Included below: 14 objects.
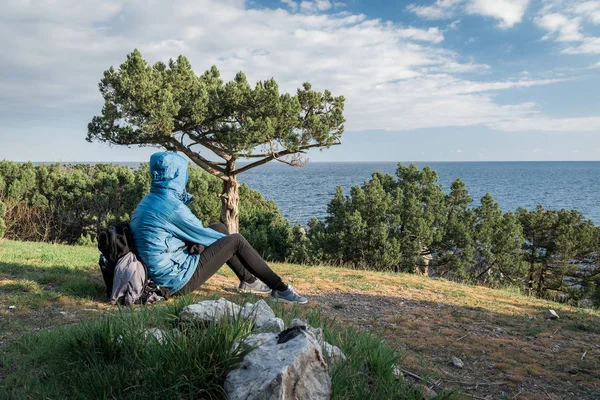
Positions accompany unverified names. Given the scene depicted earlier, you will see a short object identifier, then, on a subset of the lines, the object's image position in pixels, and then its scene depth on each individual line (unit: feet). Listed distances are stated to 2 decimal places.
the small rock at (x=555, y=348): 14.35
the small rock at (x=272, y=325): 9.12
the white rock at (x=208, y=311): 8.97
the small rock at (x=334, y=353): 8.29
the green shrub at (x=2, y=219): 41.50
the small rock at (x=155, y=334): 8.25
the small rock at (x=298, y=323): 8.77
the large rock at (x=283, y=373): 6.59
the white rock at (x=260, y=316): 9.21
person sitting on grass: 14.07
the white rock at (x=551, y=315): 19.24
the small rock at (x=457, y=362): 11.74
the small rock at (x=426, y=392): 8.12
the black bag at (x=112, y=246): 13.56
